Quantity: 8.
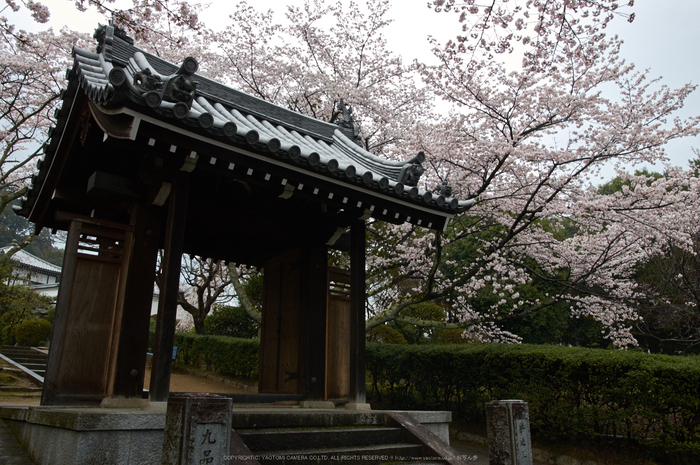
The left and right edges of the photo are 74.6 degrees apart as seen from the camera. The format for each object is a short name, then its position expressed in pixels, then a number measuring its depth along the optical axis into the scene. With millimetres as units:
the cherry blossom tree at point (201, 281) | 16438
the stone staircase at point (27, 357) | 11805
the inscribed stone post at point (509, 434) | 3990
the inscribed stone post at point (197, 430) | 2900
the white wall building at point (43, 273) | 32978
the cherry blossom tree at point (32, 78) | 11883
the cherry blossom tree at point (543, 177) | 9383
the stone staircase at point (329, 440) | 4082
